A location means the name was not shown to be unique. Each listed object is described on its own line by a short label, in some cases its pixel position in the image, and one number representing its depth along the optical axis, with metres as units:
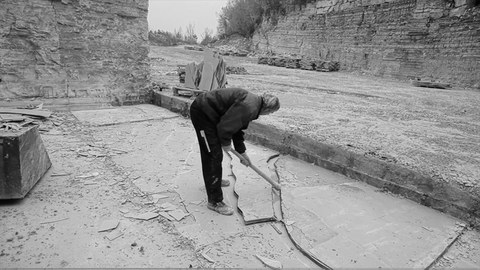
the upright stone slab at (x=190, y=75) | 6.84
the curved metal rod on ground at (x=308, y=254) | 2.12
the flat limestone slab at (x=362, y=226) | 2.25
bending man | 2.58
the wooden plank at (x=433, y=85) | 12.00
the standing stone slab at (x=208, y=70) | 6.64
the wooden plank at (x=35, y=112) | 4.55
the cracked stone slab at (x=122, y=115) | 5.52
